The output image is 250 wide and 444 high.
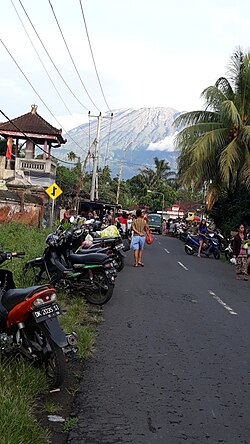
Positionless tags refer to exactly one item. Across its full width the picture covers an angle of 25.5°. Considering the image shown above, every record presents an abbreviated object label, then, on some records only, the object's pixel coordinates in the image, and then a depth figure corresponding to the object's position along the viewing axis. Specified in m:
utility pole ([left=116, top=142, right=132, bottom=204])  55.68
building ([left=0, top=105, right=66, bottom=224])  29.02
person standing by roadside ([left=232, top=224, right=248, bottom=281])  16.09
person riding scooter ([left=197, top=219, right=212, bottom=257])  23.31
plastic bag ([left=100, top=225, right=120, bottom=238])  14.62
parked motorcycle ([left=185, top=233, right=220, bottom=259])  23.83
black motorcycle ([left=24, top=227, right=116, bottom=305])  9.30
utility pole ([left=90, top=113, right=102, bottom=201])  37.79
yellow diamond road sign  24.08
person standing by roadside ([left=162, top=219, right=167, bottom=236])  54.92
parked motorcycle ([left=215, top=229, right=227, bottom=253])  25.55
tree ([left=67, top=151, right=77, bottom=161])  61.58
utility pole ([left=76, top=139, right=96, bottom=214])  36.06
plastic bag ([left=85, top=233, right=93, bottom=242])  13.11
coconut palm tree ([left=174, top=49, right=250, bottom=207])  23.81
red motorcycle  4.95
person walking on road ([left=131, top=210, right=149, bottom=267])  16.34
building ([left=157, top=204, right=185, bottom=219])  70.44
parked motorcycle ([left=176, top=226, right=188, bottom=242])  37.31
